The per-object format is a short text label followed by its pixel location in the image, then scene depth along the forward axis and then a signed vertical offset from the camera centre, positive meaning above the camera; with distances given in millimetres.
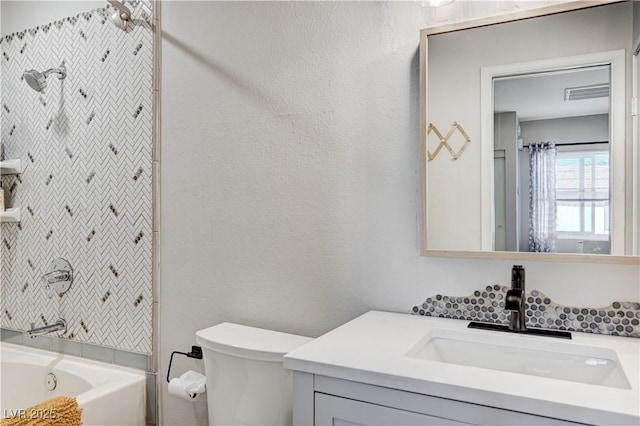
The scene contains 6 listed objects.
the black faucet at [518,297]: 1080 -202
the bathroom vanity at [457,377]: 737 -319
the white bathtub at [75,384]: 1595 -688
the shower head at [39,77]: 1953 +614
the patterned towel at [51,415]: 1219 -579
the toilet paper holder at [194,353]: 1659 -533
